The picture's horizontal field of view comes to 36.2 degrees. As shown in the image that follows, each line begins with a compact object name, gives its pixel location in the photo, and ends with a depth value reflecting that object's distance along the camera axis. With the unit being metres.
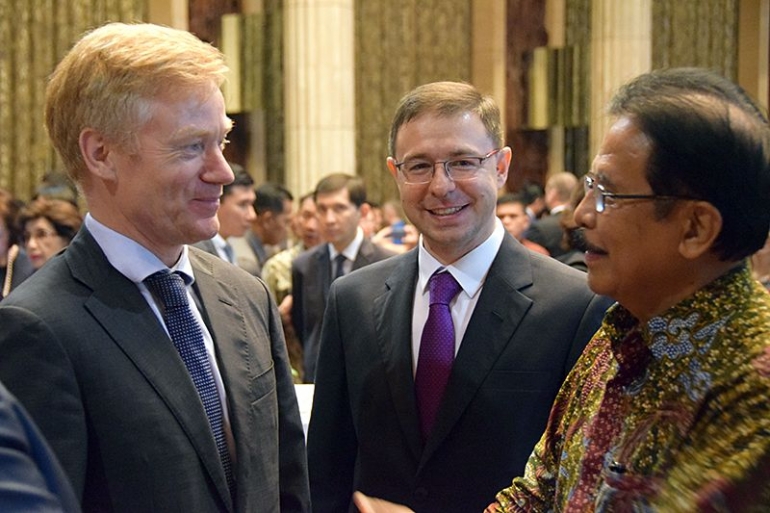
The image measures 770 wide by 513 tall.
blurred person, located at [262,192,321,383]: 7.34
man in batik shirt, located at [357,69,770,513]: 1.78
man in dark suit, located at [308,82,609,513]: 2.96
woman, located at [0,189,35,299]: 6.33
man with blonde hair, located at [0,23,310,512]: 2.22
